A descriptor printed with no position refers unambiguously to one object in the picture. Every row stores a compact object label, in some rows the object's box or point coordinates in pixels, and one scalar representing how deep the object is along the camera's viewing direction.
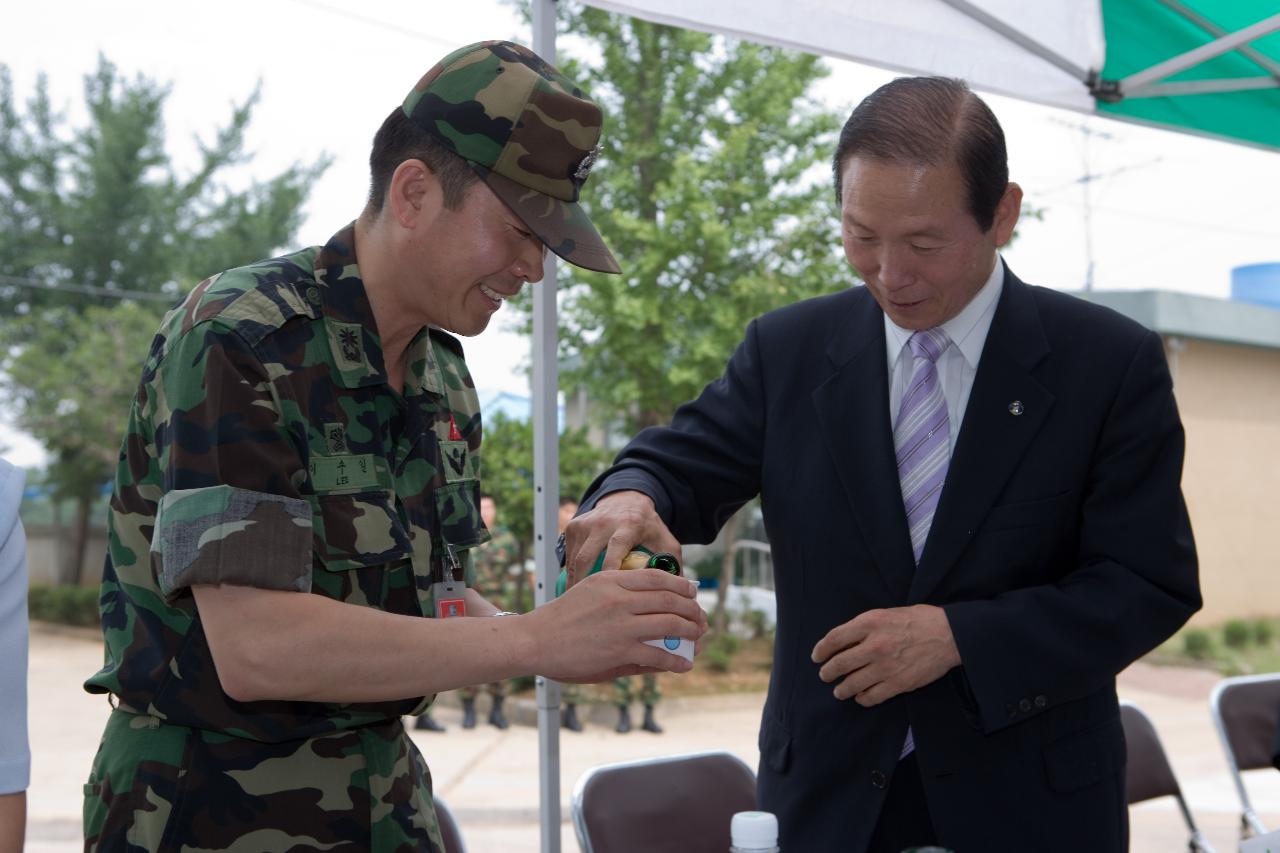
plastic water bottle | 1.19
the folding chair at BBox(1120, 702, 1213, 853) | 3.38
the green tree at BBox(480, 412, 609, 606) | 11.19
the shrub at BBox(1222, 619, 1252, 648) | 16.05
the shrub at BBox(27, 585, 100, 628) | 18.67
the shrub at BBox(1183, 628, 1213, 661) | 15.80
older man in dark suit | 1.60
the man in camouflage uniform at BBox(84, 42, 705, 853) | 1.28
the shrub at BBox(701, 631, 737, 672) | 13.77
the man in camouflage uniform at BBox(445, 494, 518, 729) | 10.61
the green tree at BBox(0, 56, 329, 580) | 18.72
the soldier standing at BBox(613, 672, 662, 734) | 10.91
